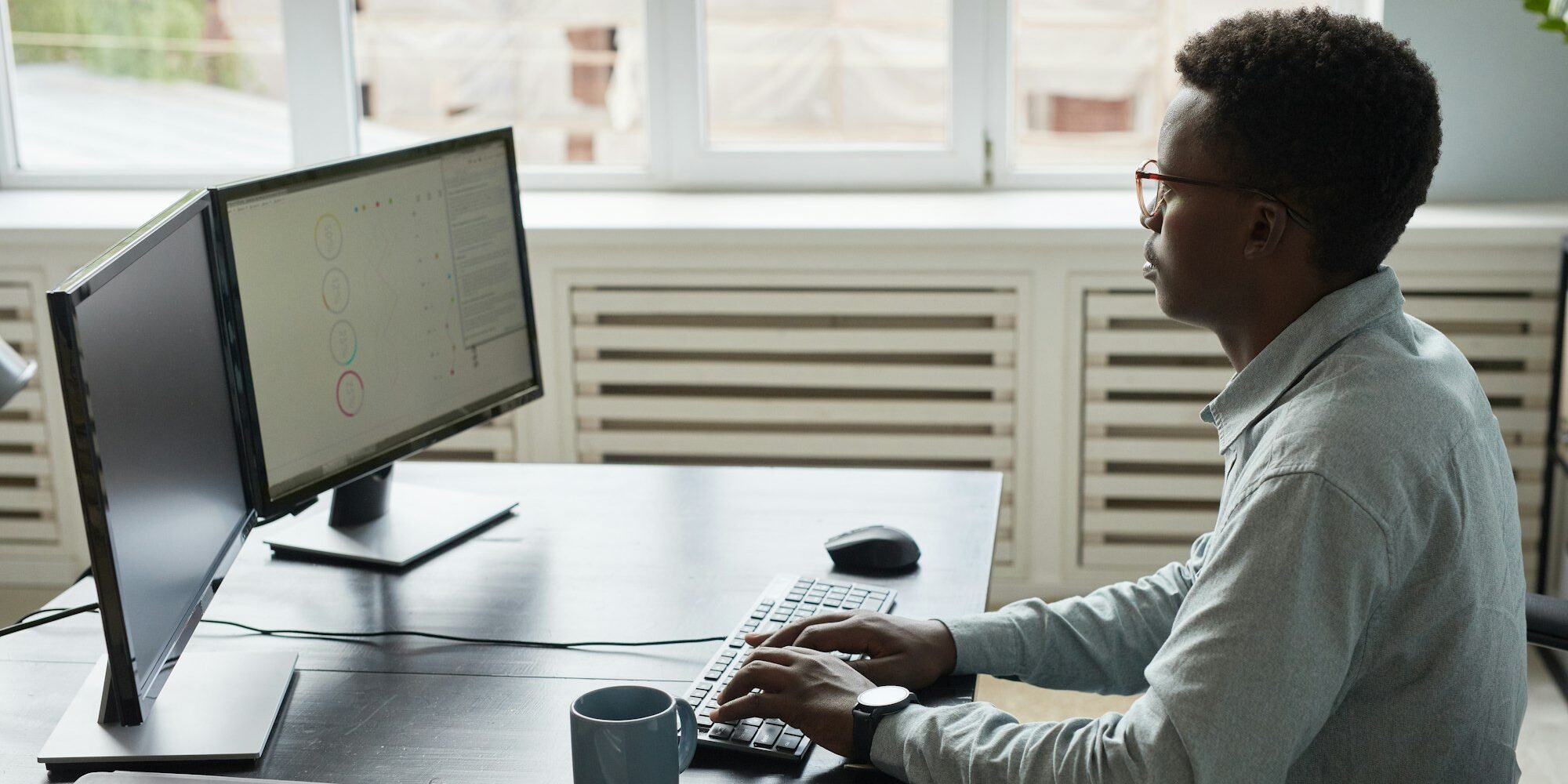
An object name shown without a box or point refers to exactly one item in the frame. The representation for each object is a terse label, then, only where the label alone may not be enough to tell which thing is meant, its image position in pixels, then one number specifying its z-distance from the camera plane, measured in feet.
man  3.23
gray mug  3.34
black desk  4.04
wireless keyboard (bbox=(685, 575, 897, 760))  3.92
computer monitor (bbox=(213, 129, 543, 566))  4.80
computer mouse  5.31
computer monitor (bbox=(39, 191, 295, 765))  3.43
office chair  4.93
